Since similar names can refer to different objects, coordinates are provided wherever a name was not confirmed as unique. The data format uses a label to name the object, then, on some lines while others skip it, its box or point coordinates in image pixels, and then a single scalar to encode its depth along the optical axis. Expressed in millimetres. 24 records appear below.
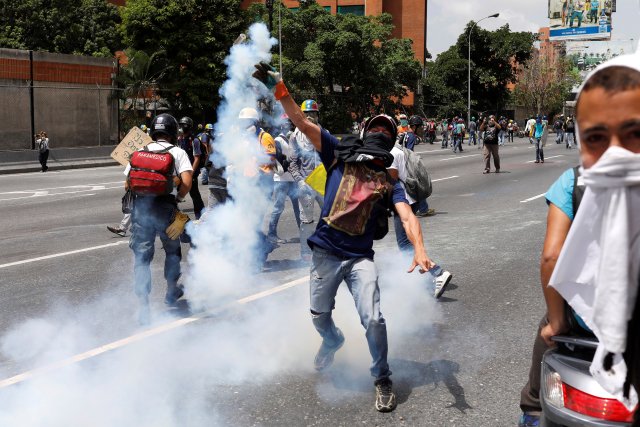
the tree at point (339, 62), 40125
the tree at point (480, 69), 60625
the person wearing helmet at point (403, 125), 10549
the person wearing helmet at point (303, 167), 8656
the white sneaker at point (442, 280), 5774
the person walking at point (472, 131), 40906
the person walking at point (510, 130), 46219
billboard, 73312
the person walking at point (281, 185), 8648
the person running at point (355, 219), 3943
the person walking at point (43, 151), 23562
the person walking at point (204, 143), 10625
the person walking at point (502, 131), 40700
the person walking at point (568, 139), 34494
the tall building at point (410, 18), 64750
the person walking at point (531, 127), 39497
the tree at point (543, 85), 74750
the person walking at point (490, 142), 19250
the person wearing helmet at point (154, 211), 5594
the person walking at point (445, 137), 38156
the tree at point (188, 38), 36094
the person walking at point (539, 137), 23891
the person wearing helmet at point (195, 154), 10078
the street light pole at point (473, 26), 53069
